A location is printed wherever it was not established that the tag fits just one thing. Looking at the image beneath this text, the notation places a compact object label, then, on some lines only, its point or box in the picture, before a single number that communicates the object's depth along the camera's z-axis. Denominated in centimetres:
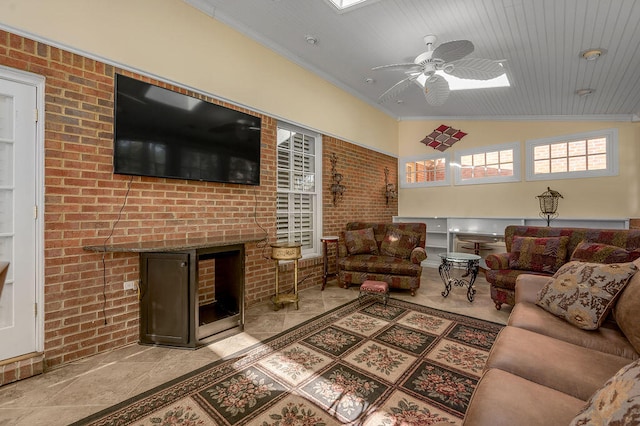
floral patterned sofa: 271
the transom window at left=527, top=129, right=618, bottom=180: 443
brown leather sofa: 99
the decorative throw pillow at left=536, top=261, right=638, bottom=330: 173
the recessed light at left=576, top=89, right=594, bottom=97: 364
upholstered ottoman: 338
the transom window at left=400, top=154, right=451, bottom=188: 598
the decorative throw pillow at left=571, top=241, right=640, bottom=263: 256
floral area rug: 164
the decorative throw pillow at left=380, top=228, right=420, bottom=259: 423
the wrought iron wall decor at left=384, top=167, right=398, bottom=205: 611
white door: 198
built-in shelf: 464
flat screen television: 241
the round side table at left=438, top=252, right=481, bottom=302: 357
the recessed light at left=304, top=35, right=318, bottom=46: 339
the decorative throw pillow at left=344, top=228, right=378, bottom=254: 442
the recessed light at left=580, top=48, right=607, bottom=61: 275
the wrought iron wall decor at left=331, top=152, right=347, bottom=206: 474
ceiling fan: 246
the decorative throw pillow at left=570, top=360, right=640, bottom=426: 64
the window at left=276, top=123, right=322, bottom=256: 407
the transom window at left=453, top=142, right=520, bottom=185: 521
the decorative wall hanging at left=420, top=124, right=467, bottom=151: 577
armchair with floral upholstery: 387
